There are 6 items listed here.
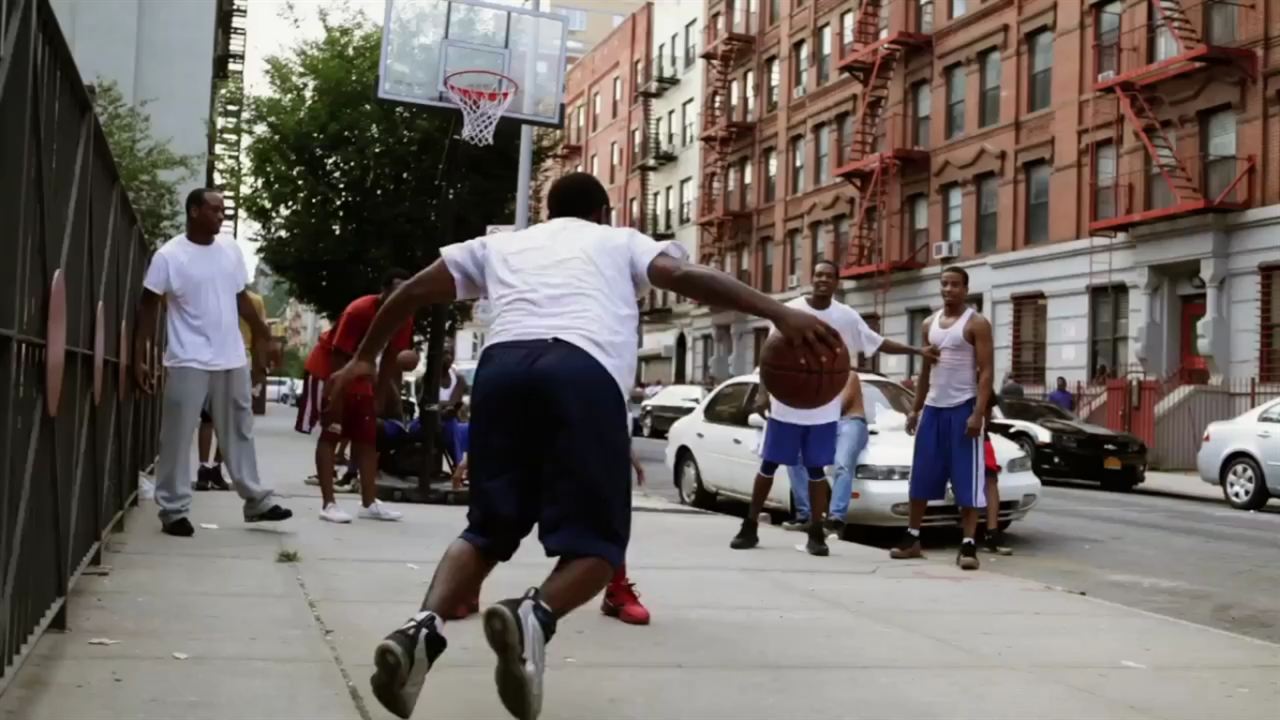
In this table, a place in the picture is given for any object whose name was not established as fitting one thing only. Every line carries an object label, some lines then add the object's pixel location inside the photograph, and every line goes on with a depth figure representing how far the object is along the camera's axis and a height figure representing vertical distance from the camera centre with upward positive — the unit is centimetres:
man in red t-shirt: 904 -11
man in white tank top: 901 +5
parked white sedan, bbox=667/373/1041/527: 1127 -36
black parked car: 2070 -32
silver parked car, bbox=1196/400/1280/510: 1689 -27
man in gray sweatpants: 772 +30
